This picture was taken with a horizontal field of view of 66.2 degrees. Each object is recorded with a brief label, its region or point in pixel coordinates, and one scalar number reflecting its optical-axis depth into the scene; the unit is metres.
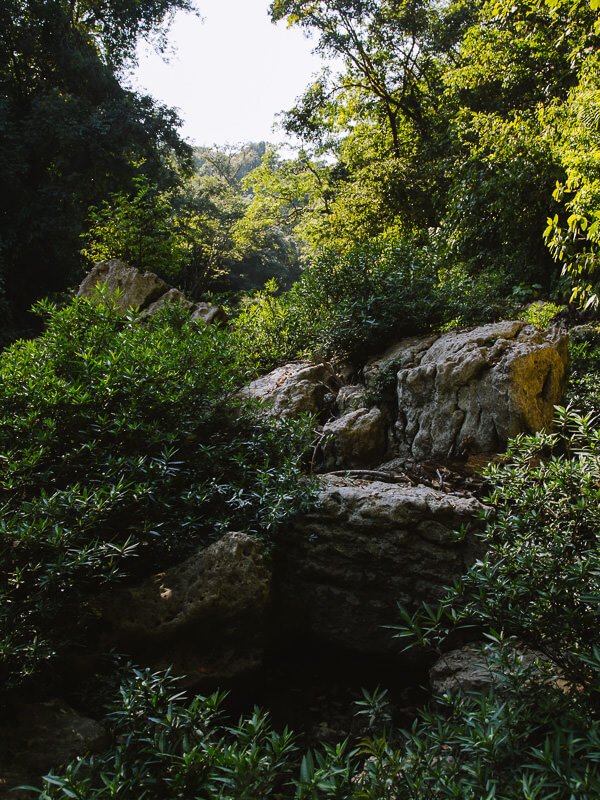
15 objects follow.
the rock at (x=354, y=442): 4.83
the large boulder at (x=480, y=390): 4.20
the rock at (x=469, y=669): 2.08
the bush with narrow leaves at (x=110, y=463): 2.49
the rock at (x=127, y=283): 8.46
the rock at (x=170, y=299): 7.96
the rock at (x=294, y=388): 5.36
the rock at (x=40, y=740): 2.12
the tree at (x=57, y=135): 13.23
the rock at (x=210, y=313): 8.16
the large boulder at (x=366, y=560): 3.28
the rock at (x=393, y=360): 5.18
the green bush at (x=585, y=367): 4.79
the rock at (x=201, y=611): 2.89
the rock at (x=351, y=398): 5.39
